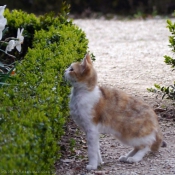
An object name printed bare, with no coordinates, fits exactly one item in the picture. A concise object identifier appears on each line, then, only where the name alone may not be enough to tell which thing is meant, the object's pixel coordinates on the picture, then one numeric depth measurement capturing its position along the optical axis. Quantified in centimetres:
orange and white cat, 864
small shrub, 1229
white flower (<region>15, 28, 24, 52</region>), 1084
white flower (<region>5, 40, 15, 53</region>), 1059
